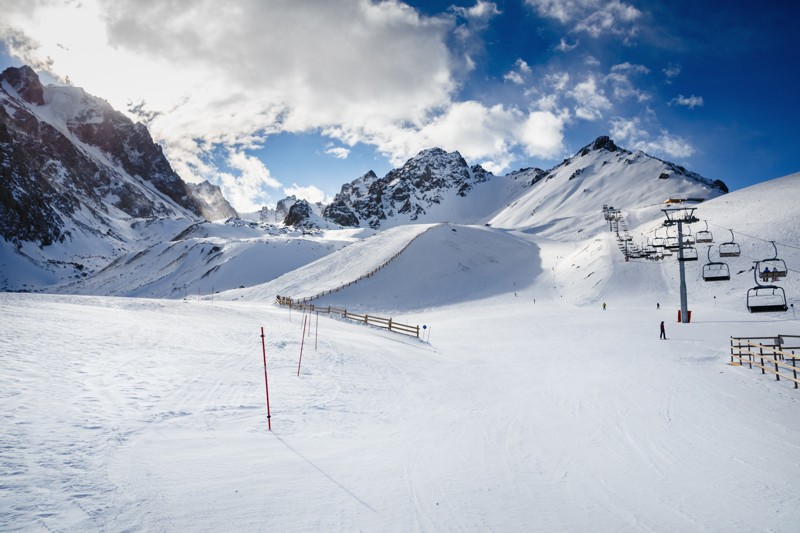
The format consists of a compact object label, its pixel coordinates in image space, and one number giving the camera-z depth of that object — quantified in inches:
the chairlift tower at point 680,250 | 1237.0
